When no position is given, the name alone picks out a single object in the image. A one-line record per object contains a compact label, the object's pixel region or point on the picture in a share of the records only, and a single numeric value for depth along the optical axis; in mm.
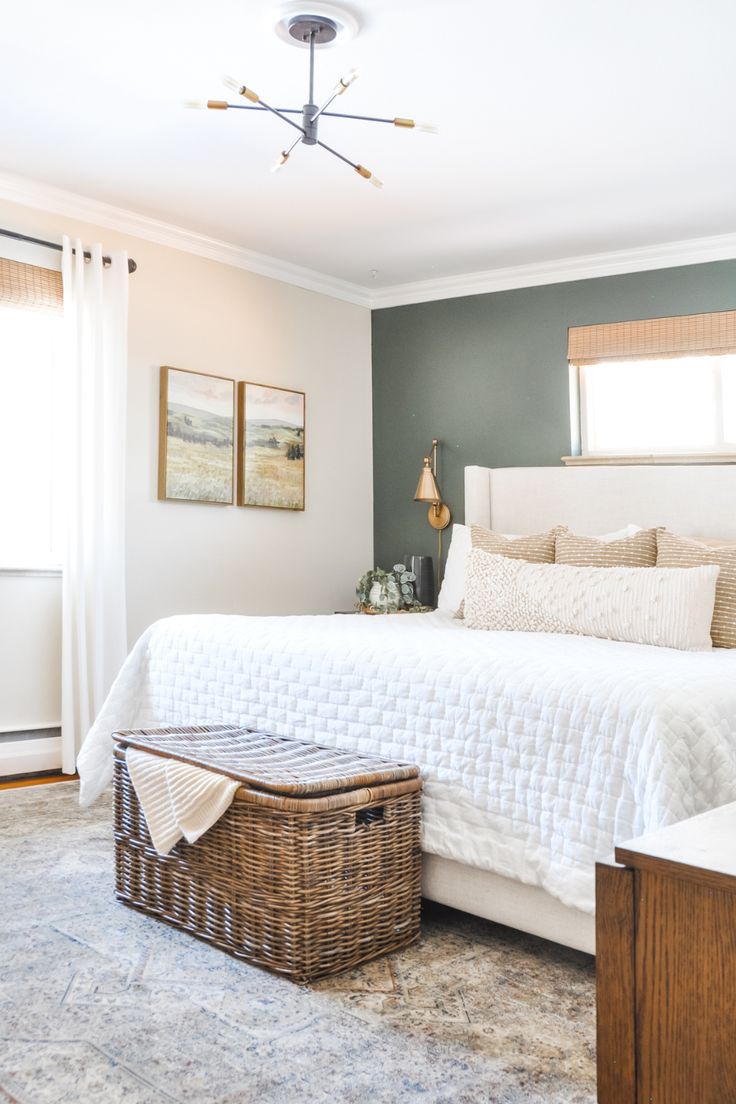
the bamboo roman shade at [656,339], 4535
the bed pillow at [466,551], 3762
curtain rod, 3952
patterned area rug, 1638
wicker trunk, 2059
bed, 1969
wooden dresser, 1019
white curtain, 4066
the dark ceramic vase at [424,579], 5195
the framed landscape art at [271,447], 4902
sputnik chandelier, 2729
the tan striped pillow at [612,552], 3467
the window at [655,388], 4617
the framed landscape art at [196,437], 4523
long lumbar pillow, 2979
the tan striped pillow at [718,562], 3053
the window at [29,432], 4105
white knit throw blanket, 2180
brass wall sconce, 5250
